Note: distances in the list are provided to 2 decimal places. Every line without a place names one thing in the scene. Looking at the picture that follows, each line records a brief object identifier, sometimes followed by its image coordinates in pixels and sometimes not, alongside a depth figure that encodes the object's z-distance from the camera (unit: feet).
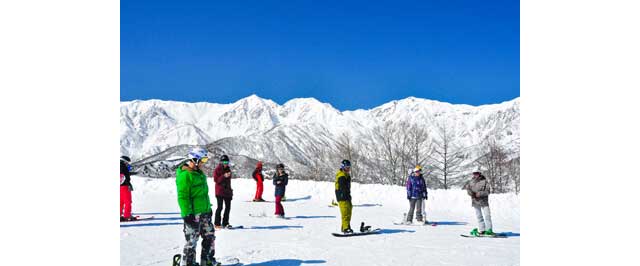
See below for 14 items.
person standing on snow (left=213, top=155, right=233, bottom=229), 38.09
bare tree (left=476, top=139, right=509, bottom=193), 179.56
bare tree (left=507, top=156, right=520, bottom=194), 176.24
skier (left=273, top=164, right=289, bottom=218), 47.91
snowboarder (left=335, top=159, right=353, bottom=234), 35.70
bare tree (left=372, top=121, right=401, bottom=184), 176.47
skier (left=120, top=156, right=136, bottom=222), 40.61
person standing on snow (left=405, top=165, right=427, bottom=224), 43.52
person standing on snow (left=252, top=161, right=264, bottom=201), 62.59
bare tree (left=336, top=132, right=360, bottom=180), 172.05
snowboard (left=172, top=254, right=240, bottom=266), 24.88
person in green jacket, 22.13
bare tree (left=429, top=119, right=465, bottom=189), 172.18
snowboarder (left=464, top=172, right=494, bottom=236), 36.32
